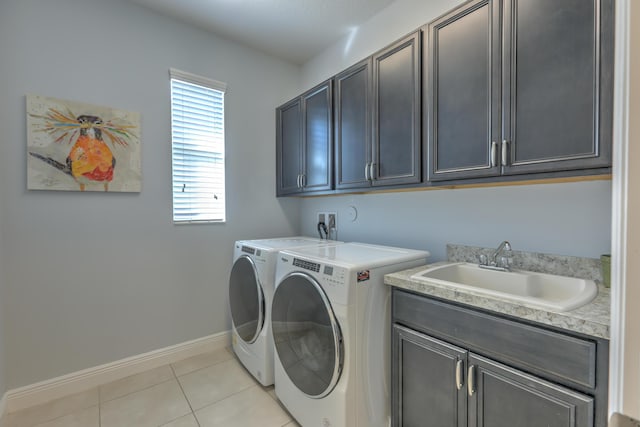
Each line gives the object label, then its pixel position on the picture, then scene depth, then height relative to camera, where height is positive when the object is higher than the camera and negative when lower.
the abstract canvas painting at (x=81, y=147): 1.74 +0.41
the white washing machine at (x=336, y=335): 1.32 -0.64
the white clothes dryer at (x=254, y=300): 1.87 -0.65
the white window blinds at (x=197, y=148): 2.27 +0.52
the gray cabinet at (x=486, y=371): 0.86 -0.59
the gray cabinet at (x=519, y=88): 1.00 +0.51
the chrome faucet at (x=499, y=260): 1.44 -0.26
